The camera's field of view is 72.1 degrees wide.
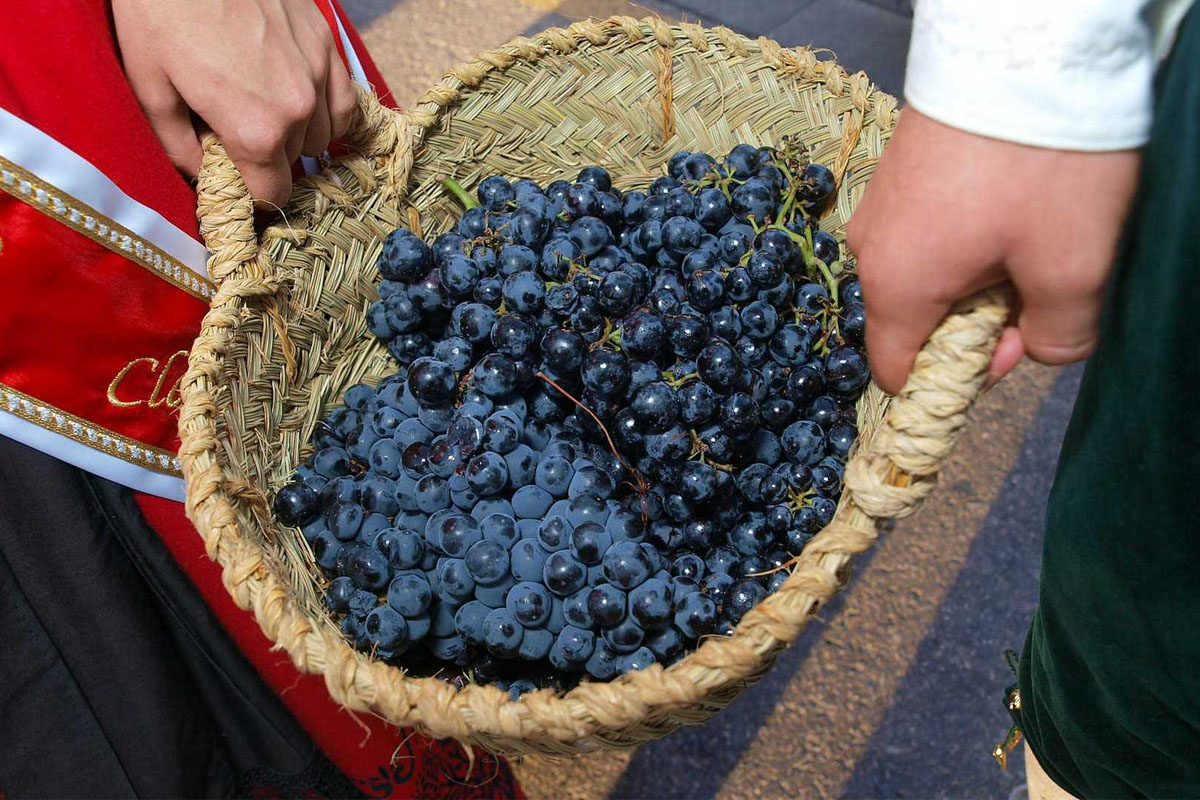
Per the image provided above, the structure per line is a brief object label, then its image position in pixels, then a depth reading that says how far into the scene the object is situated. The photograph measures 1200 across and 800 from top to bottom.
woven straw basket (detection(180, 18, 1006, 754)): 0.64
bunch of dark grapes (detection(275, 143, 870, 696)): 0.82
